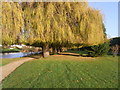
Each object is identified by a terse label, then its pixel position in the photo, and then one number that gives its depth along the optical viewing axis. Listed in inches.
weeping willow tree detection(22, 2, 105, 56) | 304.5
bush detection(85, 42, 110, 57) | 497.8
